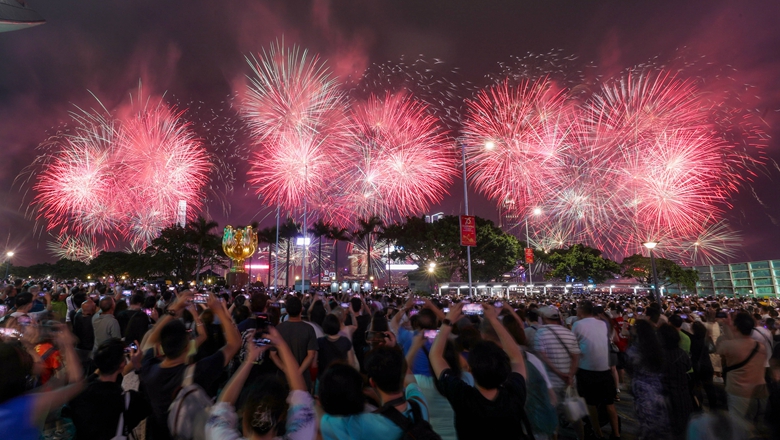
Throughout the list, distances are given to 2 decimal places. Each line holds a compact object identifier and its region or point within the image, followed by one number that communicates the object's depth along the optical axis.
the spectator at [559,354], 5.18
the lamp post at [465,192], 23.32
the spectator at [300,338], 4.94
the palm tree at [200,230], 62.31
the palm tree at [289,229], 70.18
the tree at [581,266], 63.42
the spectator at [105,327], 6.70
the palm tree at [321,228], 68.06
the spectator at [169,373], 3.18
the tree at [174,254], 60.81
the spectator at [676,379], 4.14
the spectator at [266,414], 2.12
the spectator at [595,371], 5.80
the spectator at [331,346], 5.09
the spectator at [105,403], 2.77
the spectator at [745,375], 4.32
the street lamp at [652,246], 18.55
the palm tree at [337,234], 67.38
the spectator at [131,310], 7.47
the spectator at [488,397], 2.60
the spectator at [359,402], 2.22
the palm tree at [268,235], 71.44
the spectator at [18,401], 2.26
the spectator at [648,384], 4.10
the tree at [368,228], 62.12
